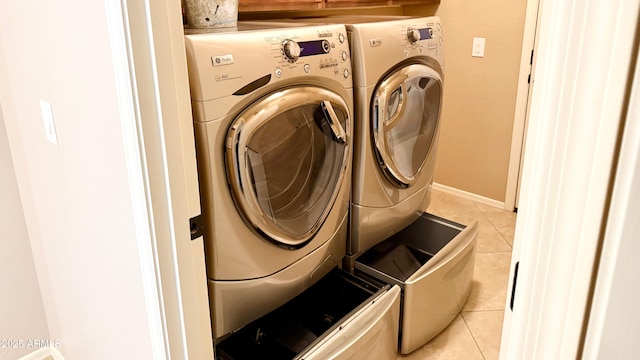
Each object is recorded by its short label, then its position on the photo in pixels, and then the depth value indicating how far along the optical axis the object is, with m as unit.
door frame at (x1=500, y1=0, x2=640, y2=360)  0.48
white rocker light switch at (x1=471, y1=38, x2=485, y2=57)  2.97
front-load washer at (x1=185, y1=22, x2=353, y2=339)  1.24
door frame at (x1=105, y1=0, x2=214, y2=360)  0.89
